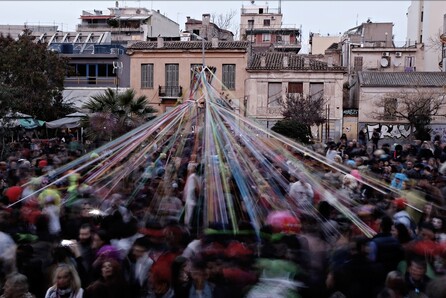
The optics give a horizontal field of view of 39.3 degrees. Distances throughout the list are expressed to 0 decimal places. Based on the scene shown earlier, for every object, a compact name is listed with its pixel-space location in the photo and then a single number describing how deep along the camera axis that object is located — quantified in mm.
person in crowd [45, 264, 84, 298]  5422
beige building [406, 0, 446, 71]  38625
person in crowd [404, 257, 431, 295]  5473
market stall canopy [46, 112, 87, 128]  23734
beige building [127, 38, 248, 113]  31000
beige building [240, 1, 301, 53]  52062
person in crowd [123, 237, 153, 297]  5740
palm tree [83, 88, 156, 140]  19562
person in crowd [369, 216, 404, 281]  5914
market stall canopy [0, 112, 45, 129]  19688
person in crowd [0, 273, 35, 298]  5375
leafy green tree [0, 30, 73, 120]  25562
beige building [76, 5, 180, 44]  45656
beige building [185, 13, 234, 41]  37250
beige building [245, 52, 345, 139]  30250
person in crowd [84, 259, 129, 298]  5391
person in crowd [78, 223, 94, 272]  6326
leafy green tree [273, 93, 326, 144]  27391
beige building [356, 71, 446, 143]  30375
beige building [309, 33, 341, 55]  48594
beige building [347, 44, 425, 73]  37594
